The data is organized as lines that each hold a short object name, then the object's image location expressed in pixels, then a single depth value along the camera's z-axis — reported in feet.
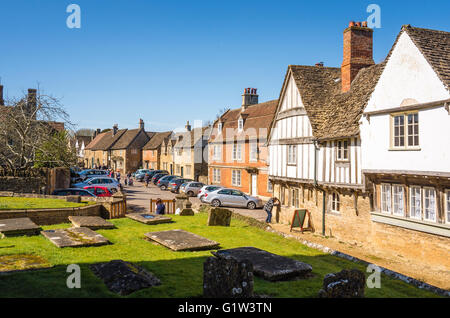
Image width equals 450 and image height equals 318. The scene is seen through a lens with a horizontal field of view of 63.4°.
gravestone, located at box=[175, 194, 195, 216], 64.34
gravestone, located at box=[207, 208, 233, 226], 54.19
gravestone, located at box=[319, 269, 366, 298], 20.99
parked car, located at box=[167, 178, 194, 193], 127.83
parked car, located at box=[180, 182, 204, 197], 120.26
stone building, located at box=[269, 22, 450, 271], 46.88
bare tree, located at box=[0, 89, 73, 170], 90.33
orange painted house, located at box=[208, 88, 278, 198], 119.85
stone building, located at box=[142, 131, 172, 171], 213.05
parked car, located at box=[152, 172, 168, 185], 158.60
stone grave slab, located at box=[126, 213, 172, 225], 52.40
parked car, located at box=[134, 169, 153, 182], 176.81
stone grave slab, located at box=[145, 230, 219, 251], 35.70
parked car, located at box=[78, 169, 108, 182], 145.12
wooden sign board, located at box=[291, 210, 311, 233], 70.94
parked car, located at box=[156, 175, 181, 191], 140.46
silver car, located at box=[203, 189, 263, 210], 97.42
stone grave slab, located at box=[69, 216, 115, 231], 44.73
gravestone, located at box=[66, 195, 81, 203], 65.02
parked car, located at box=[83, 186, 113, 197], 89.76
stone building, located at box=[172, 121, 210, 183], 165.37
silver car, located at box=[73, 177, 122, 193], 106.22
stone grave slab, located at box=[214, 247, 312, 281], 26.61
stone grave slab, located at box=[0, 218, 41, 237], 37.32
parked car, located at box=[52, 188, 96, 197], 77.18
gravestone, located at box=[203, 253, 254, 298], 20.89
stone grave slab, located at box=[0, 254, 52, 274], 25.82
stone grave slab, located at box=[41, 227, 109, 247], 34.73
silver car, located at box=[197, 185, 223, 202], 99.69
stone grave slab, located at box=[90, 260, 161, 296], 22.66
